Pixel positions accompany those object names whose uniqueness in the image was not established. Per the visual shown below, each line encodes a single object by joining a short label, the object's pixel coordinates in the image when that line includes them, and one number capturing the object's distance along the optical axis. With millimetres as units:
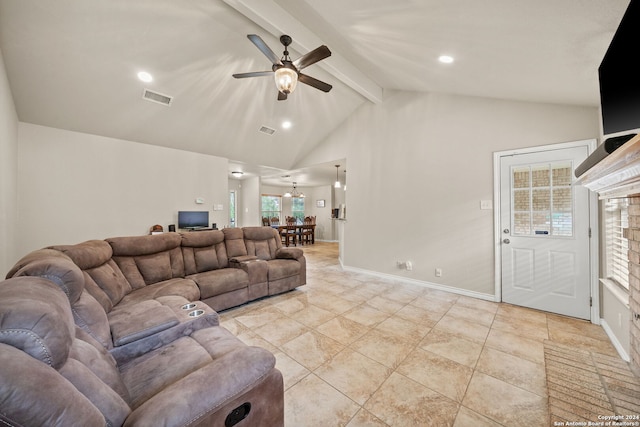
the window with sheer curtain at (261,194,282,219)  10359
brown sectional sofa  636
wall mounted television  1250
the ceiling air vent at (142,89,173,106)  3625
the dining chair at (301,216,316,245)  9086
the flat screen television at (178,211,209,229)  5051
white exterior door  2854
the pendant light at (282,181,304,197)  10188
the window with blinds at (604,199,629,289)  2271
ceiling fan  2377
